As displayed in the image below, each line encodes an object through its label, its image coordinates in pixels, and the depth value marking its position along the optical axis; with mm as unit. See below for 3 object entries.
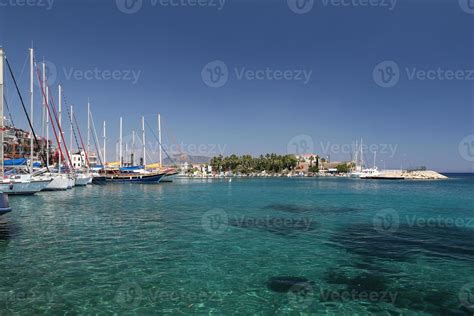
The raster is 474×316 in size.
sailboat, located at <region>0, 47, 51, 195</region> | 40750
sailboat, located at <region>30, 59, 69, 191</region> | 53491
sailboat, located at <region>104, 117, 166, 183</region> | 90688
